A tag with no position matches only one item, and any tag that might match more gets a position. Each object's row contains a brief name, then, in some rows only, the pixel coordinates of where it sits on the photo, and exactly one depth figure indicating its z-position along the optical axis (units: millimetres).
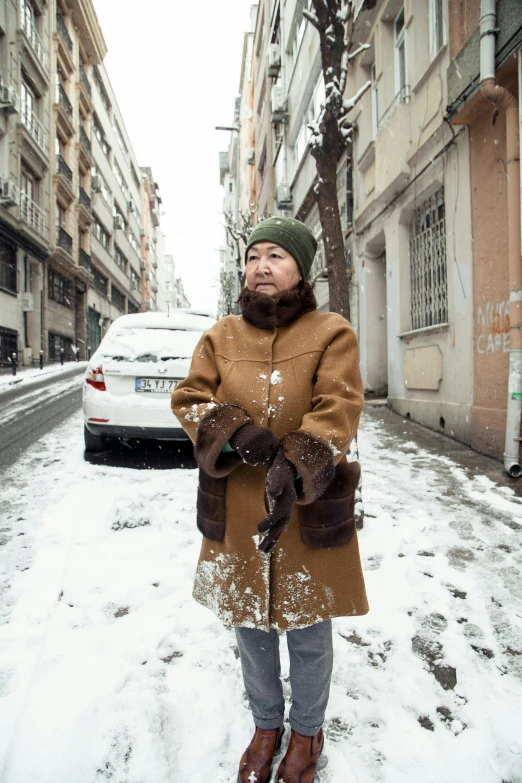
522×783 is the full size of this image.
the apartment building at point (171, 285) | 109512
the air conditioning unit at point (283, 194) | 18031
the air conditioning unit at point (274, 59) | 20453
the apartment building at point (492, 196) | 4863
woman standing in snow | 1313
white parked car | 4859
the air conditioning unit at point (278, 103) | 18698
